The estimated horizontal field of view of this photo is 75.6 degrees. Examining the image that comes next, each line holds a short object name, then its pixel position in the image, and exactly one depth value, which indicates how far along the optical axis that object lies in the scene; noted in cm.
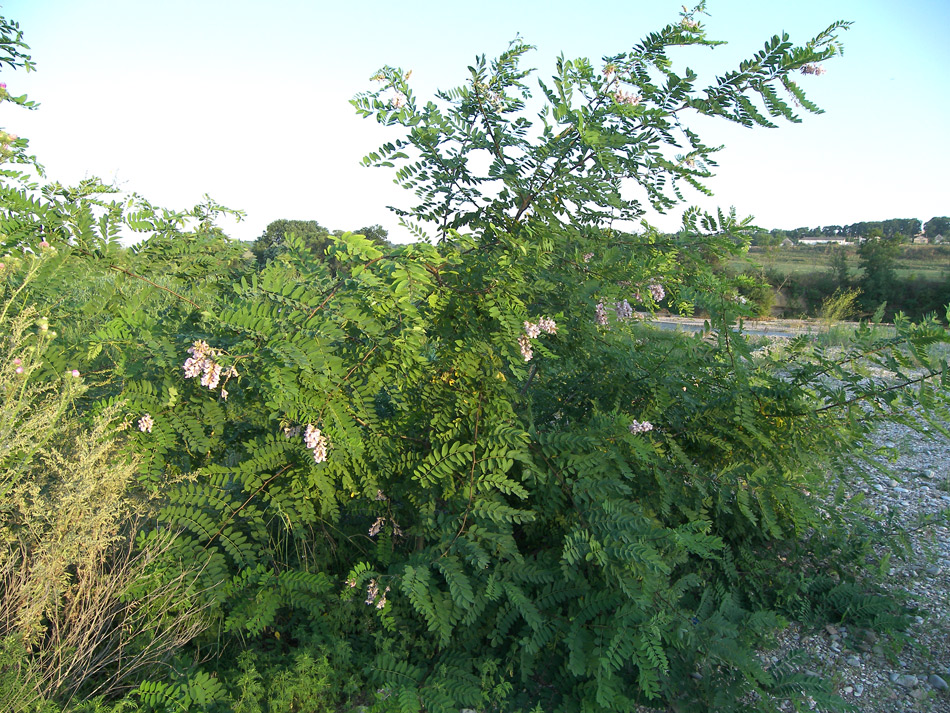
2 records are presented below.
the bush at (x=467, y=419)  225
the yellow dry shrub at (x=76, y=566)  216
